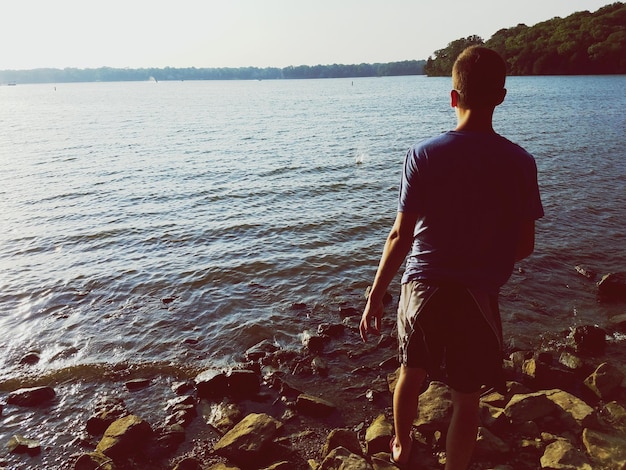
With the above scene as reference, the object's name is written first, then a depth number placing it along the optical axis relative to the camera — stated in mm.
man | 3133
